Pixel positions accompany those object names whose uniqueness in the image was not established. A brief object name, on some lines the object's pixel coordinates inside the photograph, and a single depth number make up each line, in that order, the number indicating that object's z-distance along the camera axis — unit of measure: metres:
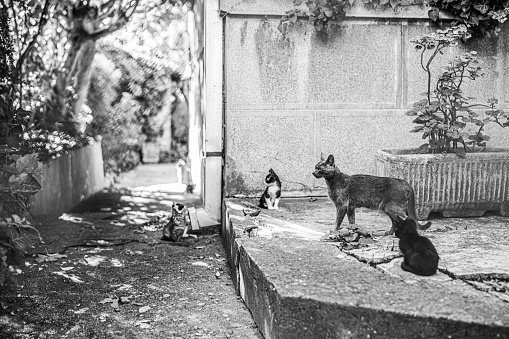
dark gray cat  4.47
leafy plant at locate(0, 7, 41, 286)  3.57
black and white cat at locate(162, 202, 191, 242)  5.85
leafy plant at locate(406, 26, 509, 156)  5.09
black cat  3.33
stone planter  5.00
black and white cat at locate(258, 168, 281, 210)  5.54
